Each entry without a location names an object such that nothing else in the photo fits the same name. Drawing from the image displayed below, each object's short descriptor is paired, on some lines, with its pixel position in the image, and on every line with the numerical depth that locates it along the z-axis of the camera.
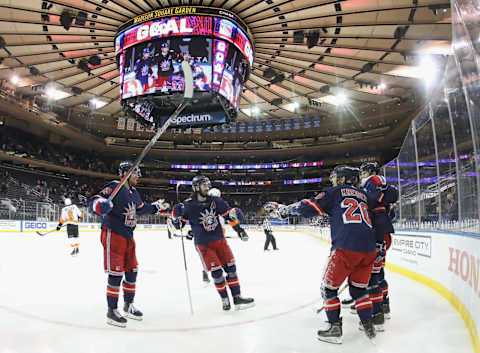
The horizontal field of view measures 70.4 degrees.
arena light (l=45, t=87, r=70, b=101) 18.82
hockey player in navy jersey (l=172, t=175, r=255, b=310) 4.46
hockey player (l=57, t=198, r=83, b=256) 9.62
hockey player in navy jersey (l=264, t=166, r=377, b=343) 3.16
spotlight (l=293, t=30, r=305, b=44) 11.64
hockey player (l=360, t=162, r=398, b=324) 3.57
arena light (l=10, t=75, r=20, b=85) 17.79
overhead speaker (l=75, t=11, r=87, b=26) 10.63
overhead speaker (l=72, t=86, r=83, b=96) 17.25
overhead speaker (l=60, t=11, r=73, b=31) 10.72
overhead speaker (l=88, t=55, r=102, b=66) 13.49
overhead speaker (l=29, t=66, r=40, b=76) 15.25
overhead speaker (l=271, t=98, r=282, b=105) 18.67
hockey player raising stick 3.67
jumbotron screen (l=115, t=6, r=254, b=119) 10.55
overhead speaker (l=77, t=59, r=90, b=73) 13.84
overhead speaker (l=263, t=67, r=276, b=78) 14.70
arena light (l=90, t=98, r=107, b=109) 19.21
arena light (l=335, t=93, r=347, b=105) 18.50
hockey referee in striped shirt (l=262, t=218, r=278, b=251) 12.24
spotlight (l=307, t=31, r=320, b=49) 11.82
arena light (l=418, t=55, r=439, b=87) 15.03
